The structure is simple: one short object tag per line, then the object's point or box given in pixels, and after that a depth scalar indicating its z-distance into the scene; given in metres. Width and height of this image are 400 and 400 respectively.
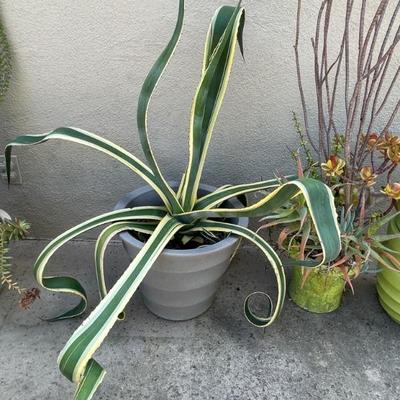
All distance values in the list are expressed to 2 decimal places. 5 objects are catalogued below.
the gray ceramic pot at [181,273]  1.24
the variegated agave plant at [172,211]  0.96
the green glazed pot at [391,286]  1.38
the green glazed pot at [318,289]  1.40
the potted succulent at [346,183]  1.22
